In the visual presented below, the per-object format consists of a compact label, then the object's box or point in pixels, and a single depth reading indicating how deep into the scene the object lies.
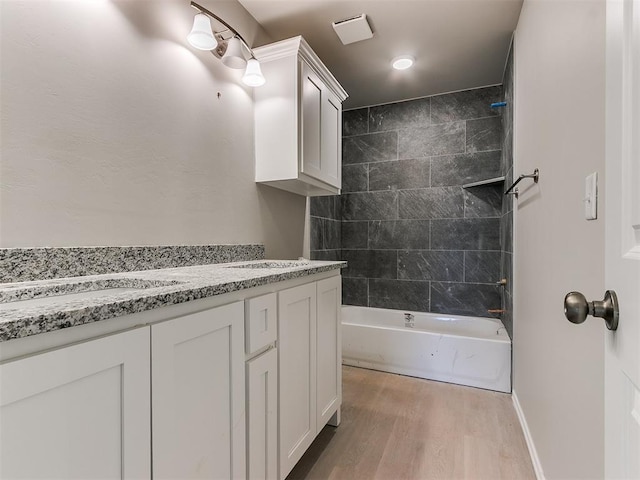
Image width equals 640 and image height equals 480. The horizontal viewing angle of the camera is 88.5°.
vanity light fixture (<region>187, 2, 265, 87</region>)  1.43
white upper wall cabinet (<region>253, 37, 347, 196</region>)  1.85
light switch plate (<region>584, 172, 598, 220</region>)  0.86
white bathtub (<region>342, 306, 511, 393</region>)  2.35
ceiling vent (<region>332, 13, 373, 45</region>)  2.01
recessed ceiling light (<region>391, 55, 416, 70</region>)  2.46
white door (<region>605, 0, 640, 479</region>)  0.46
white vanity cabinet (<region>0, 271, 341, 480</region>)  0.53
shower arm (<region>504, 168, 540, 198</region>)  1.52
